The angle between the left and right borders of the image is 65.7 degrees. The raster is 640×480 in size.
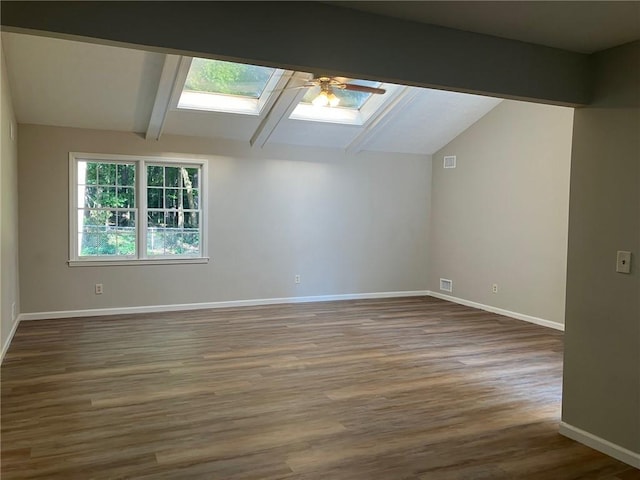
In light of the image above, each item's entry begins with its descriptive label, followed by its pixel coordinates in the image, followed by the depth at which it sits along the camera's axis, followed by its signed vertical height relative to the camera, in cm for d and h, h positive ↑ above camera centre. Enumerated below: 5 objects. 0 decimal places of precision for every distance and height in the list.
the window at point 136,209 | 645 +5
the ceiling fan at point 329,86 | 495 +132
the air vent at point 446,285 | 795 -106
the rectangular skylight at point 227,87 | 571 +159
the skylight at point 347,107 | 650 +155
